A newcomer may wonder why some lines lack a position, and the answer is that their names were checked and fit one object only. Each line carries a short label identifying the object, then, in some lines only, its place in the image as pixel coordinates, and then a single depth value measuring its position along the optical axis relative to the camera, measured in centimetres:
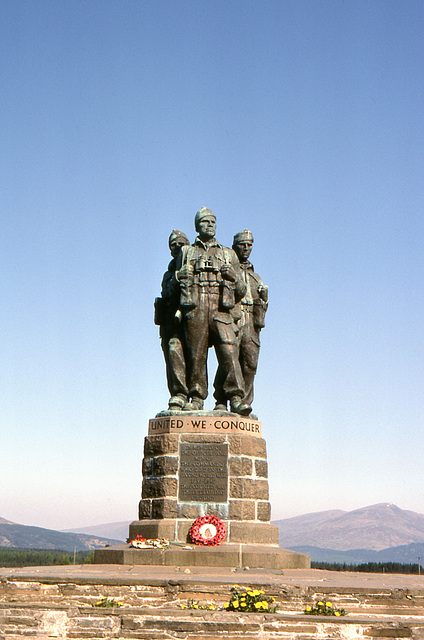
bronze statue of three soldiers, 1571
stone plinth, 1402
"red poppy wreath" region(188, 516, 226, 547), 1358
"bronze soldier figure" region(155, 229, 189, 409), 1573
